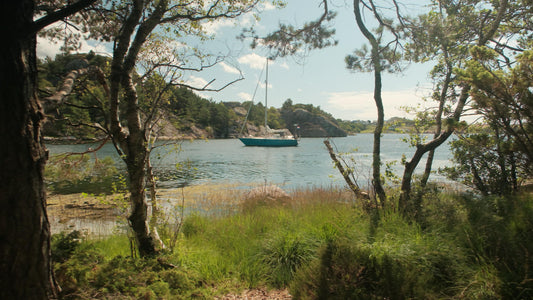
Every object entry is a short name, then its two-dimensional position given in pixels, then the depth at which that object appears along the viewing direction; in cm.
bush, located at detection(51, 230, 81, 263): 286
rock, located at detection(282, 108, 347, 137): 13912
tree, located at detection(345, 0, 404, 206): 536
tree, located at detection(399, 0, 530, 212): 496
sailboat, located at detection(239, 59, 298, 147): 6245
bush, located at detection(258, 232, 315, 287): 377
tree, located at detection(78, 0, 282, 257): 312
